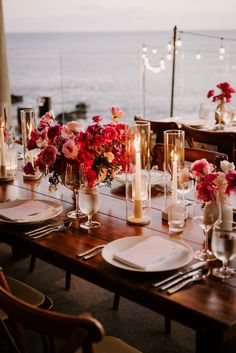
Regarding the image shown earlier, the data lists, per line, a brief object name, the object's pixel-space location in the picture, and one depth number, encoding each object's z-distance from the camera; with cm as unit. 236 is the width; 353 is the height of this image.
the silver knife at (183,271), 154
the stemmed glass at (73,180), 211
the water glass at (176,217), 189
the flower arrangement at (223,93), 450
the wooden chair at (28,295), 199
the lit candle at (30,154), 280
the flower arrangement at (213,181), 163
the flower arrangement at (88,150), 207
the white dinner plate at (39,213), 203
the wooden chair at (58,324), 106
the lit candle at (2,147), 275
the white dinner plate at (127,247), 159
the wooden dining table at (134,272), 138
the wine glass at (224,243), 152
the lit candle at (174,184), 202
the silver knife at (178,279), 151
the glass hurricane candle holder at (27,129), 276
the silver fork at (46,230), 195
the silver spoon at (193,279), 150
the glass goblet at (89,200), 195
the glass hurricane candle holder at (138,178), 205
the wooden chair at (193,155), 285
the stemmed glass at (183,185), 208
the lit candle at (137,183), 202
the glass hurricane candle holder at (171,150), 212
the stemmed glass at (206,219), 171
